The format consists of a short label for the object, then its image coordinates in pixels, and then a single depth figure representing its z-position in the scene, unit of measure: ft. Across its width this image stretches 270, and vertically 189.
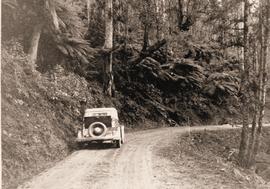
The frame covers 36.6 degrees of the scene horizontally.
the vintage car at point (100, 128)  57.82
